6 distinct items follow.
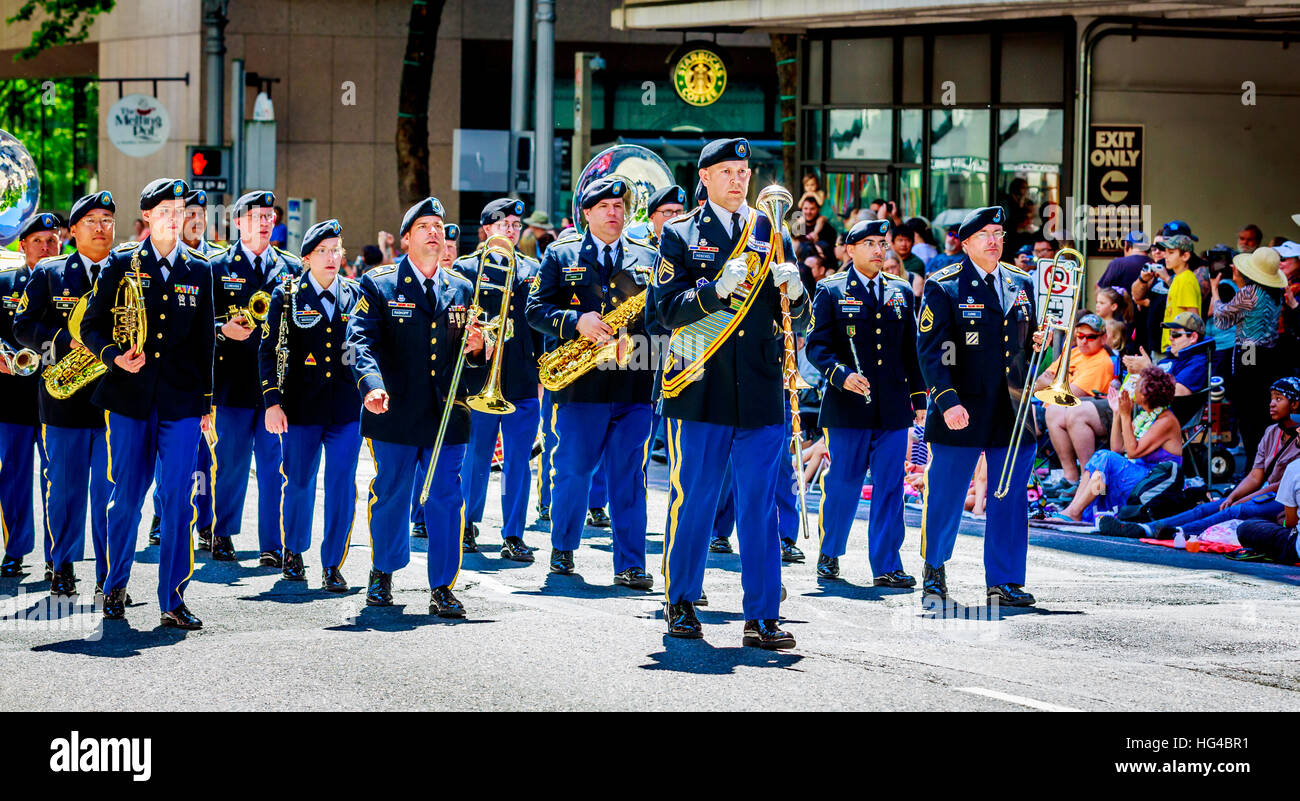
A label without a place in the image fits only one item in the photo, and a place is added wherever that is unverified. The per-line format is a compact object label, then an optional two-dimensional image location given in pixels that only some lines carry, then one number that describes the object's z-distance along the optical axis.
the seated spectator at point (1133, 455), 13.62
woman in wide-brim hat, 14.41
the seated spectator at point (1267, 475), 12.47
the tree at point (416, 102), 27.39
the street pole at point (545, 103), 20.36
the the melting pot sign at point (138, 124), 27.47
